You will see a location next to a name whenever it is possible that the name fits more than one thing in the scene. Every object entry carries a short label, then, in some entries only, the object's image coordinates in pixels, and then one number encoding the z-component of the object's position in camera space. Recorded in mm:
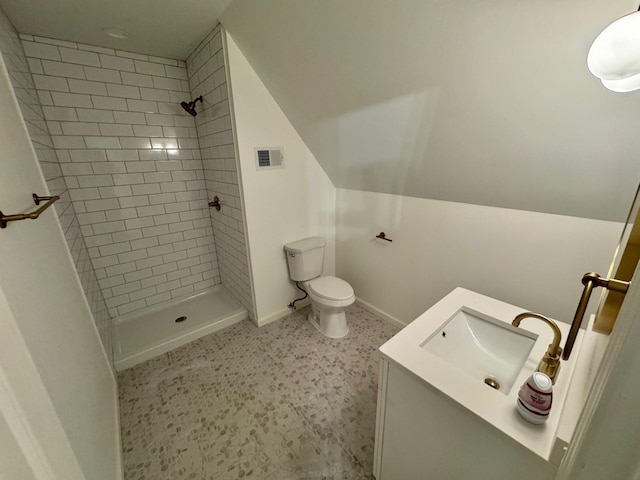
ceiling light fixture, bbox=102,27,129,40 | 1534
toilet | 1932
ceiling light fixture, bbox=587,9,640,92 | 538
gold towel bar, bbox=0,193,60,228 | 585
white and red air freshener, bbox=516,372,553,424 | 660
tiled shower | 1641
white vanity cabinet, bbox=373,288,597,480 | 658
